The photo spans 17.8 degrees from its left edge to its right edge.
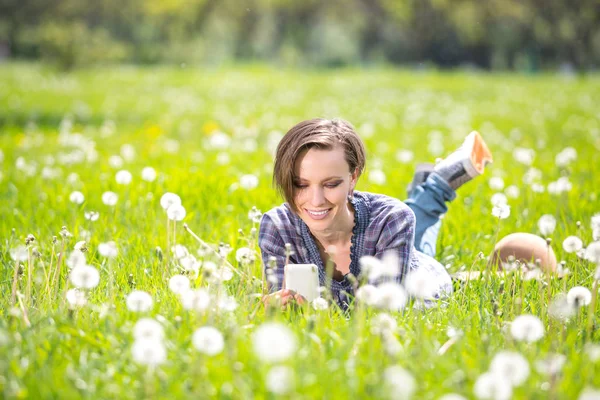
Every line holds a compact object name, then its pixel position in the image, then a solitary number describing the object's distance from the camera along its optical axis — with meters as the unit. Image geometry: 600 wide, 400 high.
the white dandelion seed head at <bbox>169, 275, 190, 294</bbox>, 3.47
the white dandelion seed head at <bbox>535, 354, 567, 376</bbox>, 3.12
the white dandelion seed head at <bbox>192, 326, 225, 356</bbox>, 3.18
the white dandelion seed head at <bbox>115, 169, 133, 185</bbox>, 4.12
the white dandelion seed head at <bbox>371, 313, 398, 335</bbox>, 3.25
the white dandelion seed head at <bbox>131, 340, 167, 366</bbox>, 3.13
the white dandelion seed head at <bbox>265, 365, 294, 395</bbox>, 3.02
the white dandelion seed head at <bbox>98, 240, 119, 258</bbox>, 3.38
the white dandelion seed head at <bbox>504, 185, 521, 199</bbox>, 4.58
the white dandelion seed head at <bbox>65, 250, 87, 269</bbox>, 3.49
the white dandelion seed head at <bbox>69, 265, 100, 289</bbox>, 3.32
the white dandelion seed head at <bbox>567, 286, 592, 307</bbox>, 3.40
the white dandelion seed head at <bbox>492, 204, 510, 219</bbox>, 3.76
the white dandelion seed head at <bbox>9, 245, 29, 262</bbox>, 3.49
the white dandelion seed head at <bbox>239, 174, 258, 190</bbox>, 4.21
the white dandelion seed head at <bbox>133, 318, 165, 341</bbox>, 3.19
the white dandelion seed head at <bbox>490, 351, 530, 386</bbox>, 3.10
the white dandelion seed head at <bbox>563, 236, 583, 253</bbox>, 3.67
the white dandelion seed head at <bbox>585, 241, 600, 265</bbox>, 3.37
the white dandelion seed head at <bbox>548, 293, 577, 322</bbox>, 3.52
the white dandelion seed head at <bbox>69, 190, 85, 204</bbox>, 4.13
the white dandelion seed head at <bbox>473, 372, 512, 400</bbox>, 3.09
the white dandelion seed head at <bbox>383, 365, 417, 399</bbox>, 3.05
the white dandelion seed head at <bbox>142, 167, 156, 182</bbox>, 4.27
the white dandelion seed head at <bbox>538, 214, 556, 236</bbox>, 3.75
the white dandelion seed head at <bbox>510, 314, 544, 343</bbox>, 3.23
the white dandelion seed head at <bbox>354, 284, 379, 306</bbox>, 3.29
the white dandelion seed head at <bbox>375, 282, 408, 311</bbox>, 3.18
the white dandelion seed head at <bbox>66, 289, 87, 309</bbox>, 3.44
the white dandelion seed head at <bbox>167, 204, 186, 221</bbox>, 3.71
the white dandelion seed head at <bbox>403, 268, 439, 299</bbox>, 3.22
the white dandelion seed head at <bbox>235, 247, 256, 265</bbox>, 3.53
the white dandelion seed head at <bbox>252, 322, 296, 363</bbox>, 3.03
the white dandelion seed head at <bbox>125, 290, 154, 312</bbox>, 3.34
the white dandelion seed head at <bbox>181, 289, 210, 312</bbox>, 3.27
